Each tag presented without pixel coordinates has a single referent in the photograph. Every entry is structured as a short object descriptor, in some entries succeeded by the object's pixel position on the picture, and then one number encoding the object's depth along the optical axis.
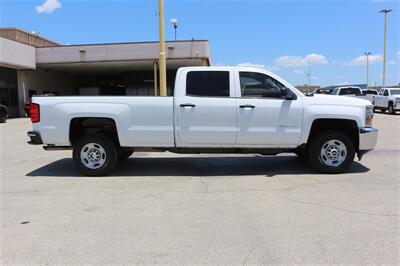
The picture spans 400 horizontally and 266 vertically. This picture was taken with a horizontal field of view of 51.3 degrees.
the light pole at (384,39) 49.99
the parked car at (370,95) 34.06
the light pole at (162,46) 13.96
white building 28.09
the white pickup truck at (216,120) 7.82
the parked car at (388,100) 30.56
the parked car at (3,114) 23.84
